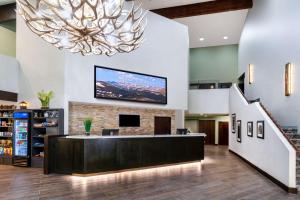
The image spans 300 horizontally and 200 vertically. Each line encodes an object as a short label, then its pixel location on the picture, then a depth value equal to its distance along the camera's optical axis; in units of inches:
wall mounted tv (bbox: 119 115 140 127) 322.9
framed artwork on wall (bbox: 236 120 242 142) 361.2
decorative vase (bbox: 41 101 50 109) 263.9
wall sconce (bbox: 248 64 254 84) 396.0
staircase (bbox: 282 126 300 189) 224.6
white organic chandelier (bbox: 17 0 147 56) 150.8
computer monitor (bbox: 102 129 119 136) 248.8
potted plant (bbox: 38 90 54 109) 263.7
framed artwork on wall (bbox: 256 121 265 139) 248.4
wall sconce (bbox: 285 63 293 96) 250.8
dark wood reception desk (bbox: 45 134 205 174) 224.9
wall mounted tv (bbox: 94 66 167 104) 288.7
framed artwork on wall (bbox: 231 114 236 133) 417.0
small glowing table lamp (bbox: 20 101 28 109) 273.0
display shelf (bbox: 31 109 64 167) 260.1
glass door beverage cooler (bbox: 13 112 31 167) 267.7
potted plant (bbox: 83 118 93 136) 242.0
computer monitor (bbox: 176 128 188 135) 314.9
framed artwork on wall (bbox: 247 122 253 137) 296.5
